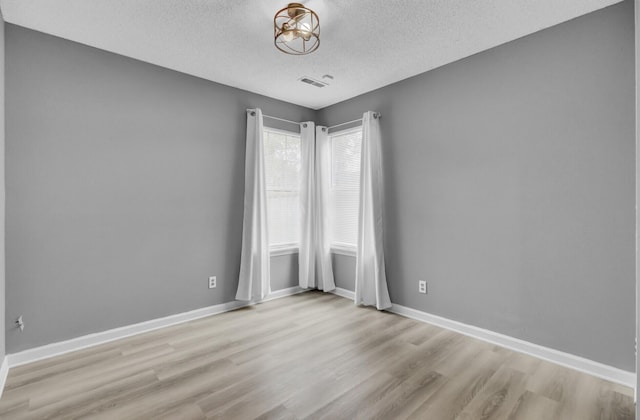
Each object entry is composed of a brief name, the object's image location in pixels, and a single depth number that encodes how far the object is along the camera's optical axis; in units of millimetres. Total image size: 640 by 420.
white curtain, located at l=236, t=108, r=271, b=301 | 3734
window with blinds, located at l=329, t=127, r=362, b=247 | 4180
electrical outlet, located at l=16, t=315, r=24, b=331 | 2463
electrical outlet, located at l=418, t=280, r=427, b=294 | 3387
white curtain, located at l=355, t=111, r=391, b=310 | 3674
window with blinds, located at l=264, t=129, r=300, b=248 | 4164
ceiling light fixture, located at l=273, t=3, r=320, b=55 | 2201
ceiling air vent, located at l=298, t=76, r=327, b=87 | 3533
